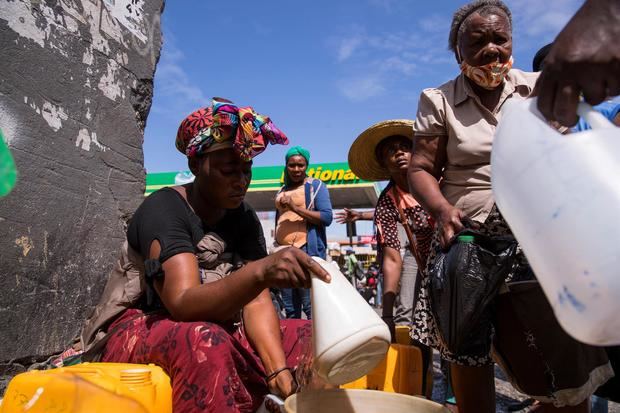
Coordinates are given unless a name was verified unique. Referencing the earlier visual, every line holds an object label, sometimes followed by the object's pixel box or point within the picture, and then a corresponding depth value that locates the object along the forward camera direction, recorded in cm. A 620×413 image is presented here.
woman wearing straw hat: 304
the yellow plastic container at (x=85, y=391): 132
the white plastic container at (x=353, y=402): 141
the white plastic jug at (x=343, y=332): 121
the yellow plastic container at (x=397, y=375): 236
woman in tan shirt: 152
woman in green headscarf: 421
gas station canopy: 1582
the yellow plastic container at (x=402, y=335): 283
